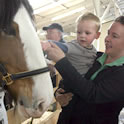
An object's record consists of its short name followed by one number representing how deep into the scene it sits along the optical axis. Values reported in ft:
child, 2.88
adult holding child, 2.25
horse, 1.87
